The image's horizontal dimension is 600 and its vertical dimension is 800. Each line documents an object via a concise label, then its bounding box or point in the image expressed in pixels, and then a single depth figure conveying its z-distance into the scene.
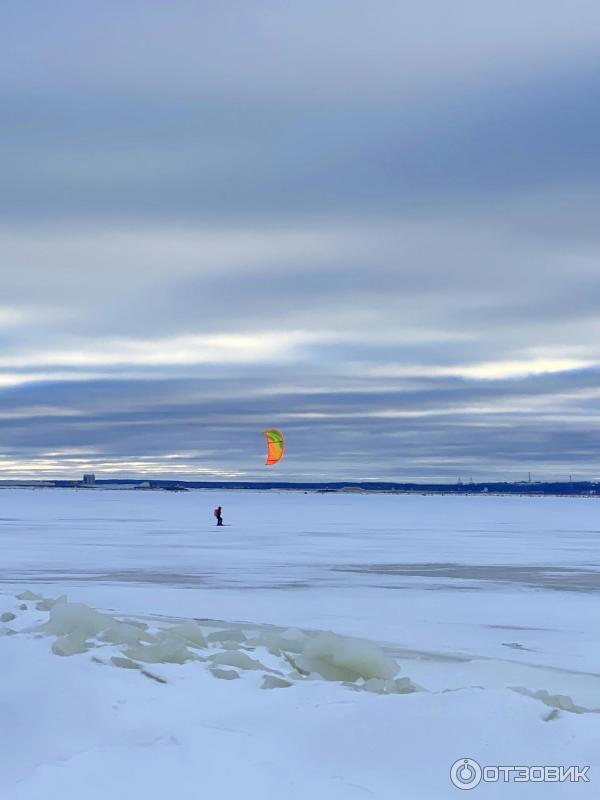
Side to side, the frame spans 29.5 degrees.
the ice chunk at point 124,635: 12.76
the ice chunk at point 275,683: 10.94
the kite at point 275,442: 69.20
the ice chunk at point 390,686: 10.65
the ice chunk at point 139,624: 14.50
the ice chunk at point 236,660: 11.84
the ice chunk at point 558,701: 10.08
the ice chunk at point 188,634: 13.39
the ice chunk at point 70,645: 12.04
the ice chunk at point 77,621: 13.34
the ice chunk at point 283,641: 12.99
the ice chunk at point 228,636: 13.87
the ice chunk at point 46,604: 16.33
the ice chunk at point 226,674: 11.25
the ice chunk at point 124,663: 11.43
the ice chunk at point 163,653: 11.83
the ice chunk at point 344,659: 11.45
